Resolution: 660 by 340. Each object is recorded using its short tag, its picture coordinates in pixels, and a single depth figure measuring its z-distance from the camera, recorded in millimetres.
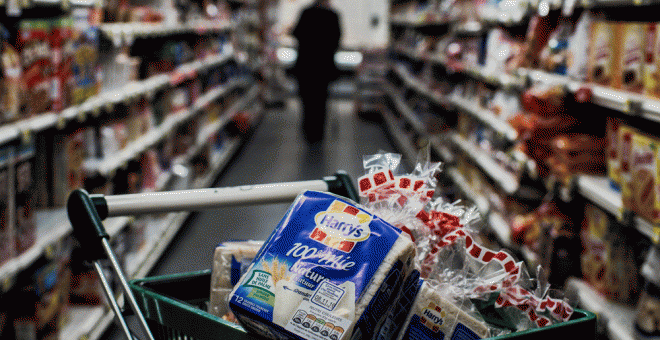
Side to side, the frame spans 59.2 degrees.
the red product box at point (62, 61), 2404
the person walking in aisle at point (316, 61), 7004
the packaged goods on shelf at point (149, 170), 3803
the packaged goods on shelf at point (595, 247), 2451
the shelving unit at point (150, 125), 2348
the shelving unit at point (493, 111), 2256
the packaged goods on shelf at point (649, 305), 1938
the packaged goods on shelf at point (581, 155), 2643
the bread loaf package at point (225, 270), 1066
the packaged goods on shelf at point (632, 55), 2162
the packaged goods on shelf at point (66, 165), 2594
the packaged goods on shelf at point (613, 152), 2346
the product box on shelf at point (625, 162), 2137
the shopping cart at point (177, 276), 908
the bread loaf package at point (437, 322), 937
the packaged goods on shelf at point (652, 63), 2035
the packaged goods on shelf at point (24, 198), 2086
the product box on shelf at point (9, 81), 1959
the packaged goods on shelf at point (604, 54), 2373
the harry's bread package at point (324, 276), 806
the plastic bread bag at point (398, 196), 1007
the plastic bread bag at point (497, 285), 995
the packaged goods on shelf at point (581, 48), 2629
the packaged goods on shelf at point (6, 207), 1978
